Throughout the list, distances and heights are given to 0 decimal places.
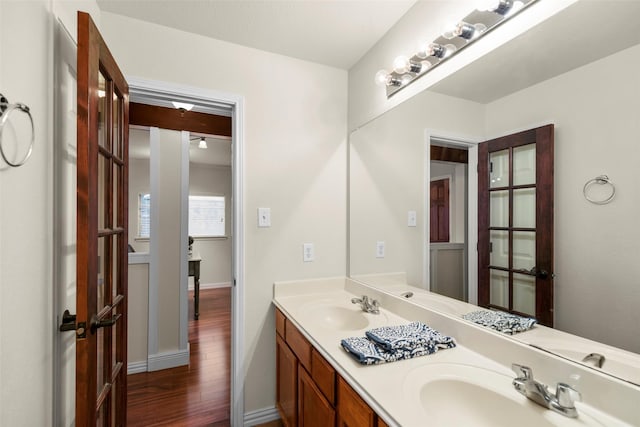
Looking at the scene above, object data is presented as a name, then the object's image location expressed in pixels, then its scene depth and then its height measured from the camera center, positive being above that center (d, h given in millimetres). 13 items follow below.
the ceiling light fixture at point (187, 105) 1787 +700
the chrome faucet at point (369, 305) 1620 -524
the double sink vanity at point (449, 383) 765 -536
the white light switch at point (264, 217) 1861 -24
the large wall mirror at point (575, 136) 760 +240
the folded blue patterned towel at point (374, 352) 1023 -513
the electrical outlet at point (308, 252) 1982 -269
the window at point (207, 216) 5703 -61
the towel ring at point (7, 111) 757 +272
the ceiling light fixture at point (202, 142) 3823 +950
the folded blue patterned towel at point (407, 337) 1093 -497
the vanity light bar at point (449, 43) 1039 +750
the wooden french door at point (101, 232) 1011 -80
